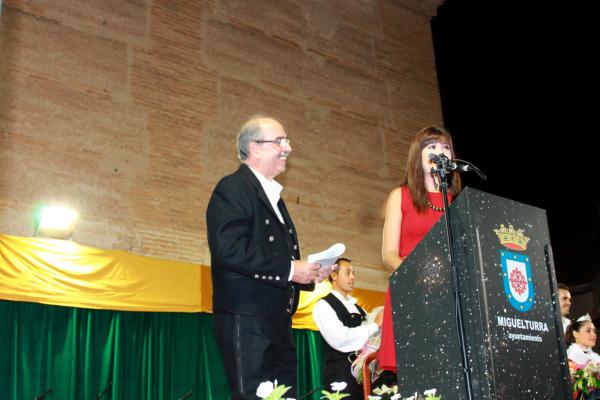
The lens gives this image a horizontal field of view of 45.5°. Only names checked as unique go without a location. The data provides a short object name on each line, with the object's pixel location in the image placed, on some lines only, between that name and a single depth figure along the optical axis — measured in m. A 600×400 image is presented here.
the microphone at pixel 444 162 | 3.04
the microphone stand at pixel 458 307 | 2.35
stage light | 7.21
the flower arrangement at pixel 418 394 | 2.28
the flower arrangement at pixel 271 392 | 1.86
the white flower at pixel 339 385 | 2.06
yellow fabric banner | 6.47
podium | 2.35
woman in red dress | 3.34
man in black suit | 2.92
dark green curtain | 6.41
